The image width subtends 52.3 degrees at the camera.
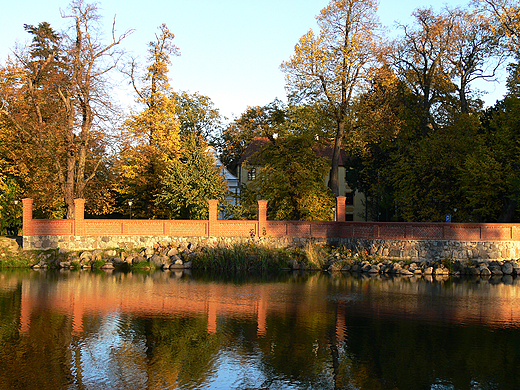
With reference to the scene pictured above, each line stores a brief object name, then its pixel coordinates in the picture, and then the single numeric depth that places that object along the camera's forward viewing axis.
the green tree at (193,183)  36.16
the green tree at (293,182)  35.19
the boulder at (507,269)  28.67
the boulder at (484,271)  28.44
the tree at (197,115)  60.72
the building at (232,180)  56.41
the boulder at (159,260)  29.30
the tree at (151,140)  39.09
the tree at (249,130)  37.84
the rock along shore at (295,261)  28.73
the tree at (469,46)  38.47
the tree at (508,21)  35.00
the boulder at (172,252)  30.08
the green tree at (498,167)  32.62
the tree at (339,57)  35.22
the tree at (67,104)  33.19
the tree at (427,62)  39.62
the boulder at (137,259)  29.27
